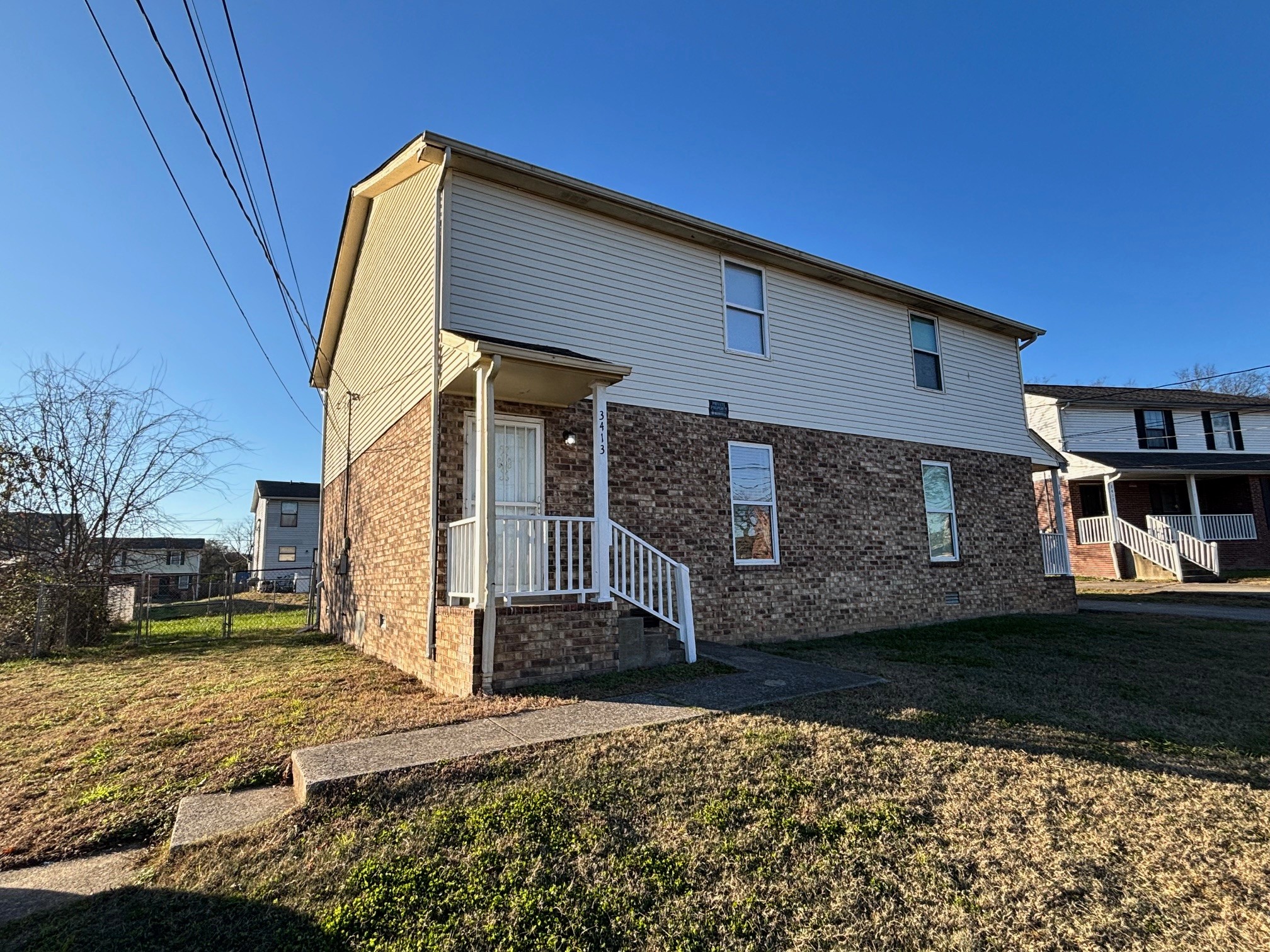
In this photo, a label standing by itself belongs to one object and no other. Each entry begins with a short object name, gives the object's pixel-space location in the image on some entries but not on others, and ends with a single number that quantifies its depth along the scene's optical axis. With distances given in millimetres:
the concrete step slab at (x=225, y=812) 3262
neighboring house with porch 21109
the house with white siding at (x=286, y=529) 36188
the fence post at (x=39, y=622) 10516
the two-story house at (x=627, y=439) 6457
